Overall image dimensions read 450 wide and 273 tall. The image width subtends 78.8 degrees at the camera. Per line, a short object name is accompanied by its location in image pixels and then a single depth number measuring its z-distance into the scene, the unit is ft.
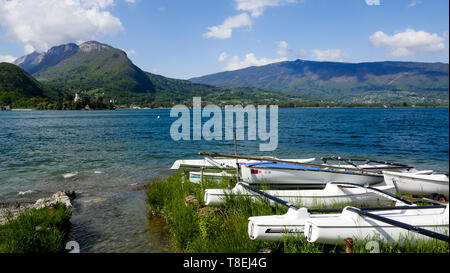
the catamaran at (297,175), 39.27
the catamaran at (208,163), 47.91
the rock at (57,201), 36.00
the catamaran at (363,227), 18.24
